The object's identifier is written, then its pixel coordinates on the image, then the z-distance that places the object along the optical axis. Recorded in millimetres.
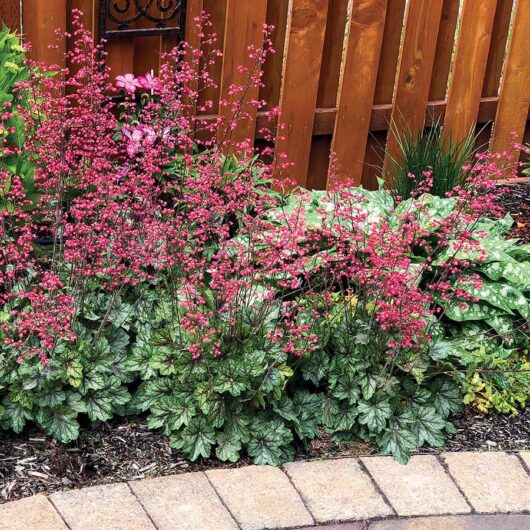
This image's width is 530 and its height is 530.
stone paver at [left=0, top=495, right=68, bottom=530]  2867
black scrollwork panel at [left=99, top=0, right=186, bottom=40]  4371
